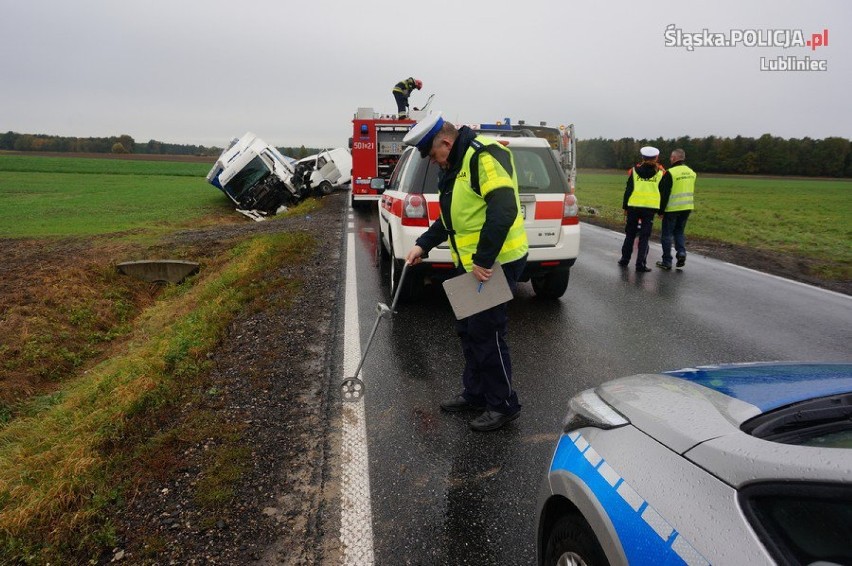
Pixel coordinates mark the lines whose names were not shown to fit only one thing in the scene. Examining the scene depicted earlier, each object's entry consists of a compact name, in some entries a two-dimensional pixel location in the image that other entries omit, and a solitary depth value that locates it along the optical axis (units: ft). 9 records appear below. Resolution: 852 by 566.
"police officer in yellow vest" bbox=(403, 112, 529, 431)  10.20
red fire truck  53.62
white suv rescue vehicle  18.13
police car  3.86
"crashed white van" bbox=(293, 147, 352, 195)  71.10
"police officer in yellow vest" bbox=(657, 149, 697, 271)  26.91
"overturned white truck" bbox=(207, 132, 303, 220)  64.95
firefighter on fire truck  55.01
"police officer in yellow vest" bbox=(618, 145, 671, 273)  26.43
